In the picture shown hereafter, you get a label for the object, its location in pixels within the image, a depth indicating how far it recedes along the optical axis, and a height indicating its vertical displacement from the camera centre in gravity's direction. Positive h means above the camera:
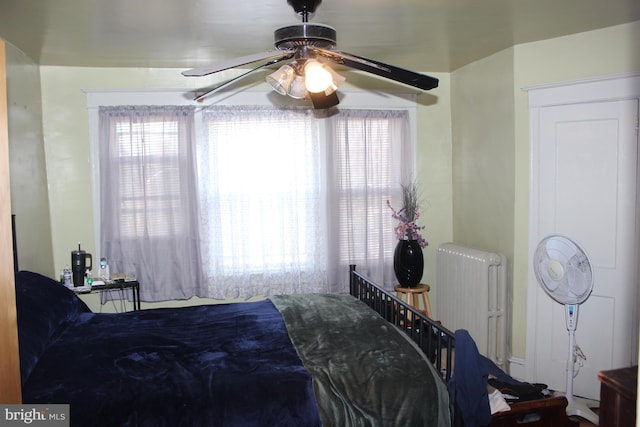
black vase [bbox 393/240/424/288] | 4.29 -0.67
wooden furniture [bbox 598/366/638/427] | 1.23 -0.55
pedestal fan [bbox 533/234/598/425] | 2.96 -0.60
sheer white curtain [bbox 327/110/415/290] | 4.45 -0.01
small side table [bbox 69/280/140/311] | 3.80 -0.73
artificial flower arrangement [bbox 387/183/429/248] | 4.35 -0.30
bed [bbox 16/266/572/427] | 2.12 -0.83
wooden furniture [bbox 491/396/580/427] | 2.70 -1.27
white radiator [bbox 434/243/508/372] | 3.81 -0.91
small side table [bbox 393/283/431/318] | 4.31 -0.95
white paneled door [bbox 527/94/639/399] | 3.23 -0.29
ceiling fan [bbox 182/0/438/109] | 2.19 +0.56
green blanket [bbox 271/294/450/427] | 2.15 -0.86
